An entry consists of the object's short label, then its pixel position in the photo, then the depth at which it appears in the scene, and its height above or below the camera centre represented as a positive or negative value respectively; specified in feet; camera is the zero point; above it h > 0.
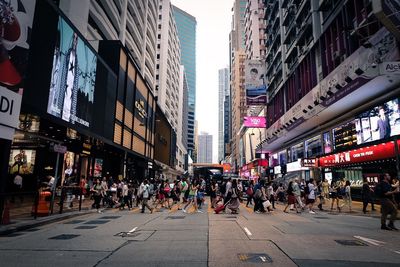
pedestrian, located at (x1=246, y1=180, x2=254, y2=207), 77.93 -1.15
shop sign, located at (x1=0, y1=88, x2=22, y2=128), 38.19 +9.62
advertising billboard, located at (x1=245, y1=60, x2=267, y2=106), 162.71 +54.32
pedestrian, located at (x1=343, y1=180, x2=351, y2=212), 63.97 -0.46
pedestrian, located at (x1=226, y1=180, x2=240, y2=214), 57.98 -2.92
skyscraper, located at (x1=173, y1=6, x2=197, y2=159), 638.53 +328.73
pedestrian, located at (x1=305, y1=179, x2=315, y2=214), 64.18 -1.37
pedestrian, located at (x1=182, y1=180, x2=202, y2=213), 66.21 -1.57
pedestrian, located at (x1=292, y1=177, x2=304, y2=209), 64.40 -0.60
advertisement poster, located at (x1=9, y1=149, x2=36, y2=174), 73.00 +5.46
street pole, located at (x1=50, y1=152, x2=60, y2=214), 47.98 -1.45
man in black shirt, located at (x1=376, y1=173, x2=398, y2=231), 37.63 -1.65
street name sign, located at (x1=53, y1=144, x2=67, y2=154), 47.65 +5.53
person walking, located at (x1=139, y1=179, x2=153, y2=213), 60.64 -1.56
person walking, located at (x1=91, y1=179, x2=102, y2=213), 61.11 -1.91
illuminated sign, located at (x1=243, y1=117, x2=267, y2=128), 186.29 +39.30
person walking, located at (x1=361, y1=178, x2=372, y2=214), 59.21 -0.93
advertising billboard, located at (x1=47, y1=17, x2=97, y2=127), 57.41 +21.88
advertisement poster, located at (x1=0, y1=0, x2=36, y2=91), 39.42 +18.93
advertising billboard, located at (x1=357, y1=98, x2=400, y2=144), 69.72 +16.06
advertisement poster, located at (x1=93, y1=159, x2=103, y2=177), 101.04 +5.79
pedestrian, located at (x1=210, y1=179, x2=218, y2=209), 71.65 -2.07
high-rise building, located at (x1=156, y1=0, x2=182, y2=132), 285.64 +123.52
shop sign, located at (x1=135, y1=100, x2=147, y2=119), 125.72 +32.50
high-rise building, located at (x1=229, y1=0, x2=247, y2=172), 395.14 +149.08
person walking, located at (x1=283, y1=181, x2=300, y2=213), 64.04 -1.64
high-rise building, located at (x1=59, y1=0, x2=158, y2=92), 87.76 +69.75
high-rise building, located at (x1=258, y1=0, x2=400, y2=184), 69.82 +27.77
